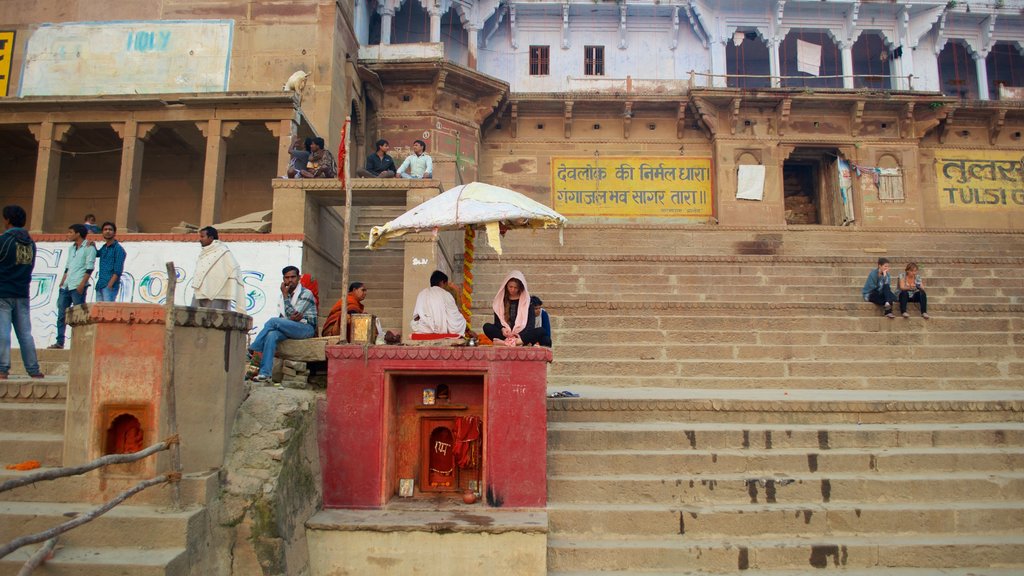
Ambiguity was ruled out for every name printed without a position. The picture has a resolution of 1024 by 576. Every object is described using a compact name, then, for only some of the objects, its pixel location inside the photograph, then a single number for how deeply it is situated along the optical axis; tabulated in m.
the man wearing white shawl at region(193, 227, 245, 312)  6.07
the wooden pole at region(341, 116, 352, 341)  4.98
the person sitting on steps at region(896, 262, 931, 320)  9.09
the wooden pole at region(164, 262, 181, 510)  3.78
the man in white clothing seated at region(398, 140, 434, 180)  10.23
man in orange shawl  6.04
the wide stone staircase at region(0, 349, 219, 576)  3.38
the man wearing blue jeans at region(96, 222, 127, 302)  7.29
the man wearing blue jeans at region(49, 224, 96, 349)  7.02
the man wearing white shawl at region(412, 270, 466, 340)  5.99
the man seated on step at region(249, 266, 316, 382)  5.41
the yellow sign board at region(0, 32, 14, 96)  13.42
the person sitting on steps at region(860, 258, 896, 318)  9.10
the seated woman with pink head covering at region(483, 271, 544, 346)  5.80
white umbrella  5.33
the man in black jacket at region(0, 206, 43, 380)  5.21
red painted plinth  4.89
